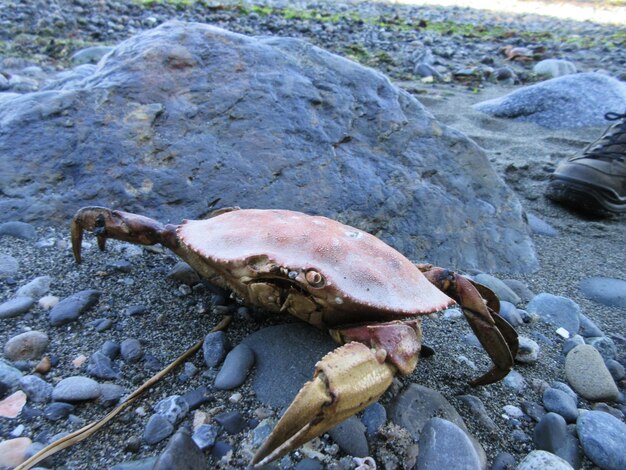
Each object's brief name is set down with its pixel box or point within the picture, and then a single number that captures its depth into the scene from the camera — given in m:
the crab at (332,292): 0.24
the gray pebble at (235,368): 0.30
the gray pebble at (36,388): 0.28
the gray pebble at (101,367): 0.30
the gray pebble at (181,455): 0.24
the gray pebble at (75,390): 0.28
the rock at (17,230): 0.42
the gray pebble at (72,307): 0.34
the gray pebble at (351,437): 0.27
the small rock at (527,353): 0.36
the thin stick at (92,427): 0.25
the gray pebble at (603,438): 0.28
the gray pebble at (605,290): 0.46
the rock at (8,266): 0.38
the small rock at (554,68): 1.22
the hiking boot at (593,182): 0.61
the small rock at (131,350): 0.32
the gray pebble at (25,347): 0.31
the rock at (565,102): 0.87
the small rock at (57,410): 0.27
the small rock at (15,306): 0.34
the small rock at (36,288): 0.36
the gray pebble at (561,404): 0.32
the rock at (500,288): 0.44
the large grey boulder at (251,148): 0.47
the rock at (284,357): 0.30
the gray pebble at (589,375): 0.34
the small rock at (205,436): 0.27
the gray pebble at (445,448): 0.26
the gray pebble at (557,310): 0.41
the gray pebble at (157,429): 0.27
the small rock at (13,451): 0.25
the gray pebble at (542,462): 0.27
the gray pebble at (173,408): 0.28
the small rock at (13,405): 0.27
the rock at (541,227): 0.58
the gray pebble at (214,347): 0.32
